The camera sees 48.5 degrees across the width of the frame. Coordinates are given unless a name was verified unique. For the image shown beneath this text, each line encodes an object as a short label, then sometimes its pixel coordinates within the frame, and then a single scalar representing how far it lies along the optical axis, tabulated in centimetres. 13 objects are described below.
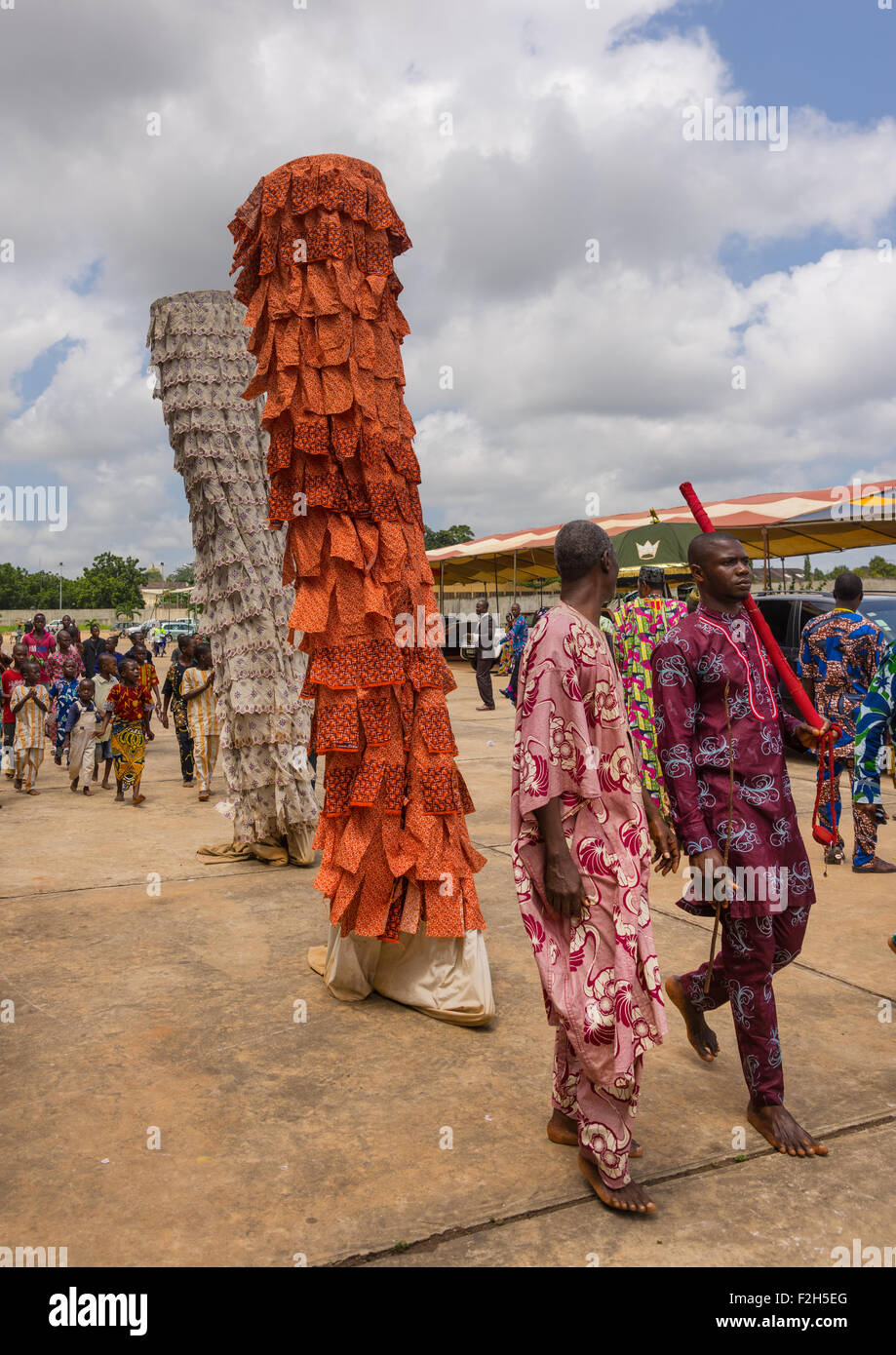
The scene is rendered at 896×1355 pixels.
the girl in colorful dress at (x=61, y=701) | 1167
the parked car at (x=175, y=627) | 5376
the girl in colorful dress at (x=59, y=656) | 1308
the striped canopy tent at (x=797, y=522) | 1505
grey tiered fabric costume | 634
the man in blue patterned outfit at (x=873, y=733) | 517
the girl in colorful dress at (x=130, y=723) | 920
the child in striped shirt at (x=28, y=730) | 1002
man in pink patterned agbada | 263
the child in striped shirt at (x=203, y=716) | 940
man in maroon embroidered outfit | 295
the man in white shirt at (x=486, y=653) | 1603
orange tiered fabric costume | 408
